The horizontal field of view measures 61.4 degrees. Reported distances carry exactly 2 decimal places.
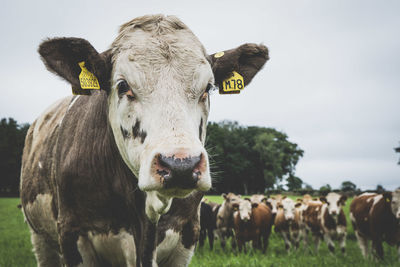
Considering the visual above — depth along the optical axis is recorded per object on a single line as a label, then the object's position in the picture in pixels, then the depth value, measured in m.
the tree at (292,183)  74.01
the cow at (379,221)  9.72
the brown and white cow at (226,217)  14.33
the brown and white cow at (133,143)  1.94
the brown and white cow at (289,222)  13.74
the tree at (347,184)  88.25
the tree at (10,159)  54.69
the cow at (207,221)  12.60
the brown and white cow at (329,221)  11.94
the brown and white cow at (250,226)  12.55
